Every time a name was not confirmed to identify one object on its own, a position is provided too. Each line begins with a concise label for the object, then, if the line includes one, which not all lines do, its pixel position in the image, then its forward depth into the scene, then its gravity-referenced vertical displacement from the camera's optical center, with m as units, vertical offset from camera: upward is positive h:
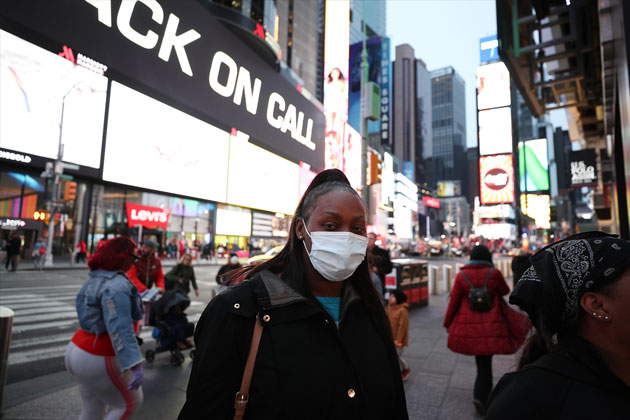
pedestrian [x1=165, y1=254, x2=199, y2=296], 7.47 -0.78
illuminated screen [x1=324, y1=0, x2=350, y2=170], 23.53 +12.15
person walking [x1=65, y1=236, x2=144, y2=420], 2.90 -0.95
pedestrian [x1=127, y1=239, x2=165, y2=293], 6.87 -0.60
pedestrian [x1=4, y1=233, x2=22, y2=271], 18.89 -0.78
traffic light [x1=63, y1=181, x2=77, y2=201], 20.67 +2.77
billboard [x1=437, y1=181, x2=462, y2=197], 170.75 +27.23
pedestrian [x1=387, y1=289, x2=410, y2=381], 5.65 -1.16
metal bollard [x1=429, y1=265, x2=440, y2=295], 14.77 -1.46
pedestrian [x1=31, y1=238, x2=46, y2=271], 21.75 -1.14
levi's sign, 28.92 +1.99
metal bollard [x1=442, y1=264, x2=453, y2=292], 14.93 -1.24
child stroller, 6.12 -1.51
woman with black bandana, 1.09 -0.31
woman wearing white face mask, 1.38 -0.40
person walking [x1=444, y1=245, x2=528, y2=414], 4.30 -0.94
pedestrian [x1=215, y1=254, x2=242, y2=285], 7.94 -0.52
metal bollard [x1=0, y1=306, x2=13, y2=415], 4.04 -1.18
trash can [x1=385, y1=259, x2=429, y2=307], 10.12 -1.04
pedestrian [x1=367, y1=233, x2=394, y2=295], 5.86 -0.26
